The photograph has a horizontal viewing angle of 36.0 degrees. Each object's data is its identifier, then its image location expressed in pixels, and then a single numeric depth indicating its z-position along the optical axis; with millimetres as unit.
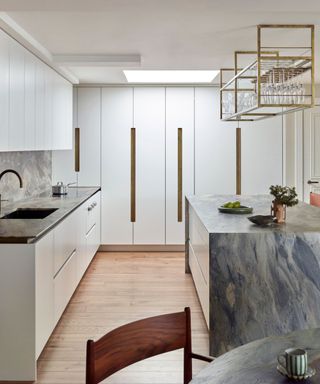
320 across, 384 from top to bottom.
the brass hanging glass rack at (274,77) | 3553
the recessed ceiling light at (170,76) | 6445
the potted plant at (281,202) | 3691
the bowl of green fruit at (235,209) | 4262
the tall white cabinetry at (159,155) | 6941
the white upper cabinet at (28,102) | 3650
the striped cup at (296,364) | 1323
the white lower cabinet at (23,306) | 2959
